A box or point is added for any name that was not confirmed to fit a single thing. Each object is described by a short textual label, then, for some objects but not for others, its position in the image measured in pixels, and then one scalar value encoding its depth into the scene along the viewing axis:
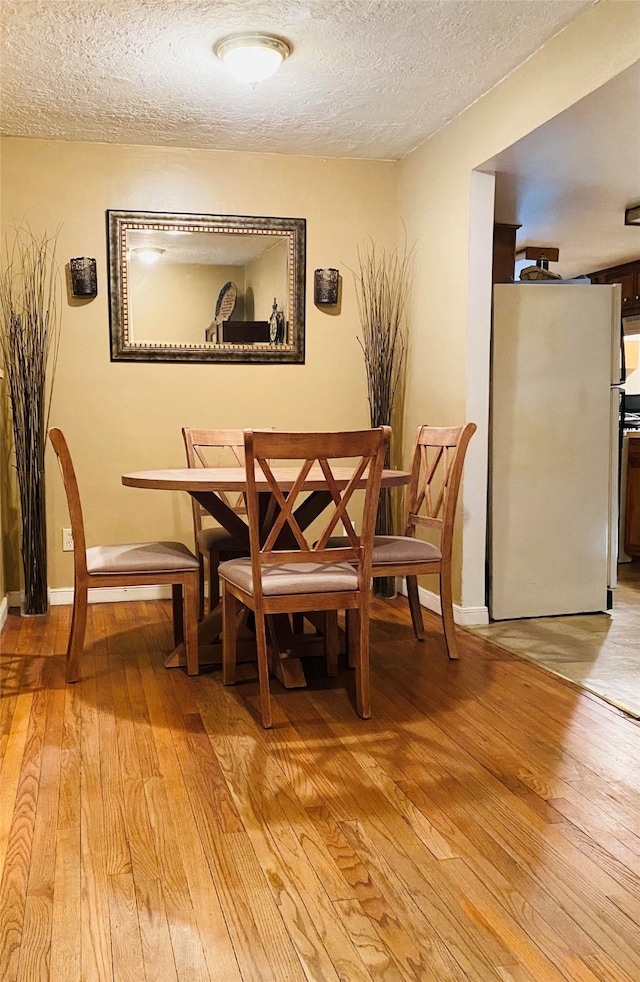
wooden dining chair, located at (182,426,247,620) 3.68
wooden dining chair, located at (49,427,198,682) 3.08
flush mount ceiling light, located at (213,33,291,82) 3.19
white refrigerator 4.06
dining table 2.97
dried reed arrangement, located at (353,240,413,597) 4.71
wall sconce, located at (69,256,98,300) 4.40
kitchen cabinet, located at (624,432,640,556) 5.65
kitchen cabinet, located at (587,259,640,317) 6.64
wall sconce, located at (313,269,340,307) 4.72
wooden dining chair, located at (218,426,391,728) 2.64
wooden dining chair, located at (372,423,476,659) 3.30
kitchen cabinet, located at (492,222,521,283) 4.84
